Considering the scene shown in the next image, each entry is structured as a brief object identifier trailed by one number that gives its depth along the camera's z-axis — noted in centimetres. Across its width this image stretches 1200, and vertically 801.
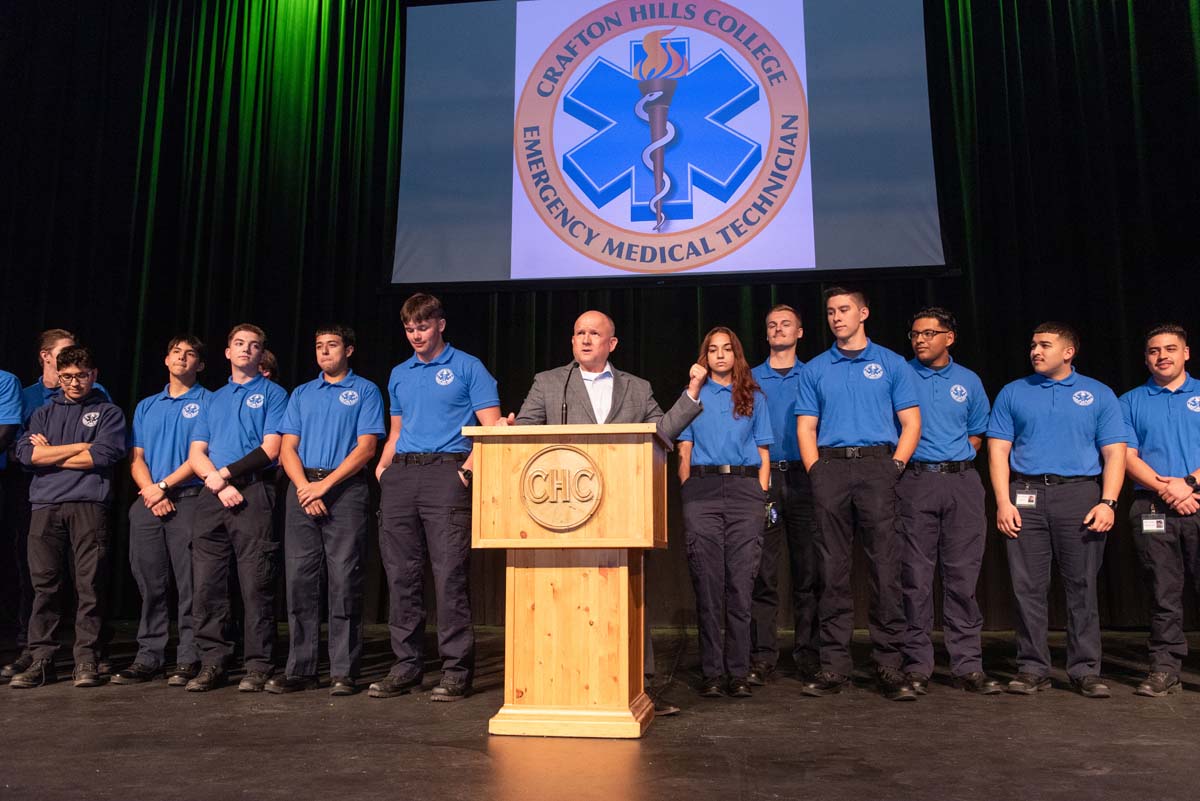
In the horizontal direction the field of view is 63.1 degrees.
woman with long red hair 378
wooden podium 308
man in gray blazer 349
